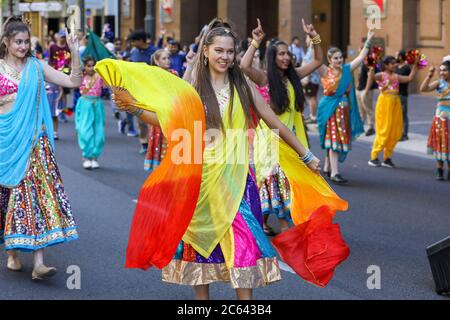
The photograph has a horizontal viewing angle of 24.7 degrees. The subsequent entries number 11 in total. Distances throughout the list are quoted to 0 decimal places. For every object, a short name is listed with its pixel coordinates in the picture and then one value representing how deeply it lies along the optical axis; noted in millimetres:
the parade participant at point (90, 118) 14109
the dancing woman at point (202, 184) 5570
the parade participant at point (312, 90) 21469
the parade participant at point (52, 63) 17947
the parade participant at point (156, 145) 12344
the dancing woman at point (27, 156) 7348
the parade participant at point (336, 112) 12555
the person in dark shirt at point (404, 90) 16781
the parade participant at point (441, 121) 12922
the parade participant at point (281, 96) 8953
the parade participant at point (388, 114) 14719
